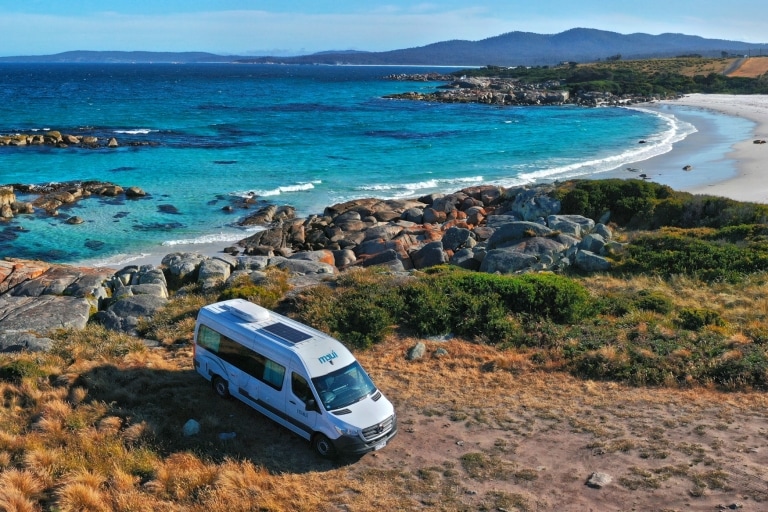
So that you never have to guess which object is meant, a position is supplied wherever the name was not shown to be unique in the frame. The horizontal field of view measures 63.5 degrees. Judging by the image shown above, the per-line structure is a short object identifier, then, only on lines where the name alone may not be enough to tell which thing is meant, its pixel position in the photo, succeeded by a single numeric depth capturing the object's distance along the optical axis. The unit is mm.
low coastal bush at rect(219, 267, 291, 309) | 18641
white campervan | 11281
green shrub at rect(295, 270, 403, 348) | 16875
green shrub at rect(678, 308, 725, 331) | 17266
